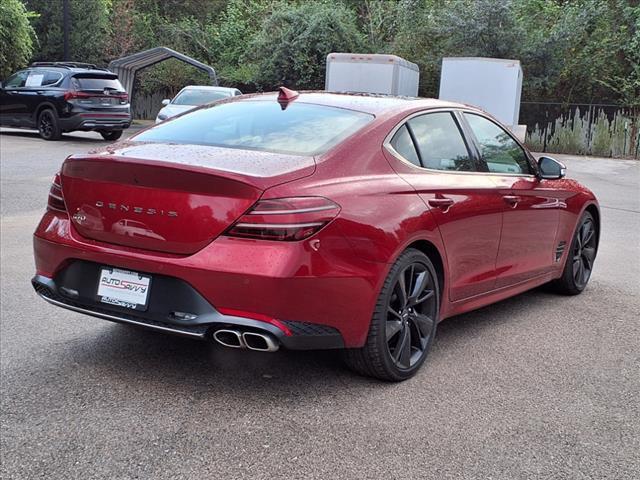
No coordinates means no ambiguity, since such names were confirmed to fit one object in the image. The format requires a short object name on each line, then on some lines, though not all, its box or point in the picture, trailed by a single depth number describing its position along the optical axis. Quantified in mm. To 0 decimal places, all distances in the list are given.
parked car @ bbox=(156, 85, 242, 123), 19000
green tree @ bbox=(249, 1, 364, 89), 29062
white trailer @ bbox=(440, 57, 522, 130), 21984
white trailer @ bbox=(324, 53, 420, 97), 20234
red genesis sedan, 3443
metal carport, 27422
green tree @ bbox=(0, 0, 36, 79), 23328
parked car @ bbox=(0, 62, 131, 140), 19266
